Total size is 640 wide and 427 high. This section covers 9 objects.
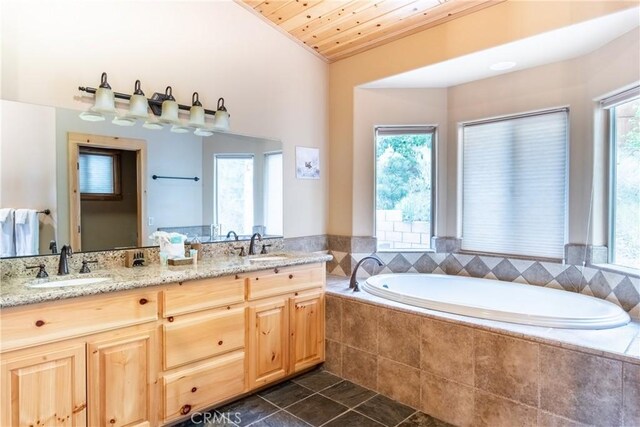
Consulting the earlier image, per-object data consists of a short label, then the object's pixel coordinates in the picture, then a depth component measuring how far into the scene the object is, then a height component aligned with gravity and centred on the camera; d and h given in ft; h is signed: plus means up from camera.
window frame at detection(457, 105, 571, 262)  9.29 +1.06
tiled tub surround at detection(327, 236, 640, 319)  7.82 -1.74
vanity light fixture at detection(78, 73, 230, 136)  7.27 +2.14
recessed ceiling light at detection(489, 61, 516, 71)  9.37 +3.69
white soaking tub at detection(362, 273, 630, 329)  6.68 -2.12
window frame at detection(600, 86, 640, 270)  8.45 +0.77
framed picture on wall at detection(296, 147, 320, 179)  11.24 +1.41
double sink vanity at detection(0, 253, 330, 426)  5.16 -2.26
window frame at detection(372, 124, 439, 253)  11.40 +0.97
